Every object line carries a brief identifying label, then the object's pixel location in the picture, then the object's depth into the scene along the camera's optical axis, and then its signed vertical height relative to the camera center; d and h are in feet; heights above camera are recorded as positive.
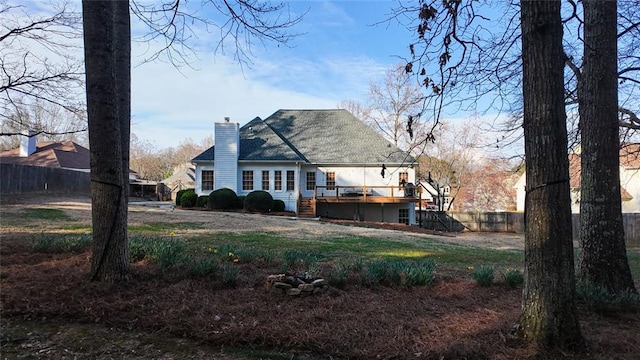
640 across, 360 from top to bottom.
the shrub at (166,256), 17.13 -2.78
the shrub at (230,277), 15.84 -3.33
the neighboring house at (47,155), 112.47 +11.54
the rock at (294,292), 14.74 -3.63
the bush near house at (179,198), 82.53 -0.78
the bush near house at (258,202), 76.79 -1.52
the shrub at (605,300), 13.75 -3.76
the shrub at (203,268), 16.51 -3.10
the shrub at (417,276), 16.96 -3.55
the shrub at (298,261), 20.21 -3.54
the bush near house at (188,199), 80.67 -0.97
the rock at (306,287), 14.94 -3.51
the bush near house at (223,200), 77.15 -1.12
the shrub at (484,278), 17.56 -3.72
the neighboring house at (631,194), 87.97 -0.09
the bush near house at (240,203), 79.84 -1.77
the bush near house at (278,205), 80.71 -2.23
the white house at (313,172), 82.84 +4.84
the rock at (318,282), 15.30 -3.42
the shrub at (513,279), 17.54 -3.80
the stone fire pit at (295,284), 14.90 -3.45
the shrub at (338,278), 16.56 -3.53
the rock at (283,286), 14.99 -3.47
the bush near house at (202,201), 80.18 -1.37
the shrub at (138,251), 18.82 -2.73
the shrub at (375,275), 17.06 -3.52
